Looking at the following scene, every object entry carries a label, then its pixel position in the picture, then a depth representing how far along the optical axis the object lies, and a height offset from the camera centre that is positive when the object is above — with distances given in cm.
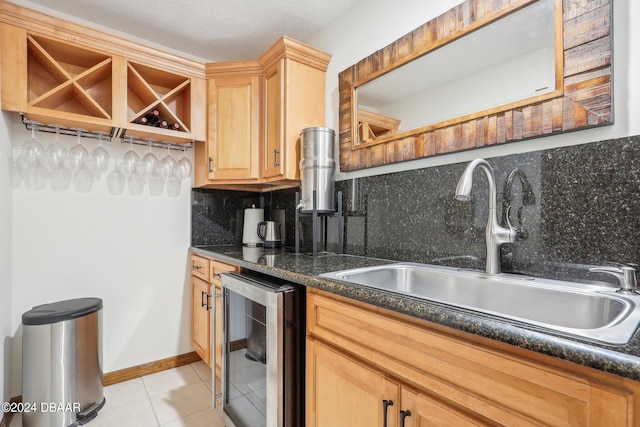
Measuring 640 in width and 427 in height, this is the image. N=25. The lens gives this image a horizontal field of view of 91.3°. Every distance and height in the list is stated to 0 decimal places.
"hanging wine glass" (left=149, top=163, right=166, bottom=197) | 234 +20
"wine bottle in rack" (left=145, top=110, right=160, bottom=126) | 219 +66
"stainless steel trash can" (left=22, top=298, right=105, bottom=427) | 167 -86
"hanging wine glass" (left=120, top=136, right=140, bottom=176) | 207 +33
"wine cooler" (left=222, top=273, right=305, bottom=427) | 120 -61
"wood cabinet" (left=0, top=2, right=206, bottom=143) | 168 +85
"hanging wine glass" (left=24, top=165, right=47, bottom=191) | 191 +20
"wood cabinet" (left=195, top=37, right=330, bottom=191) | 201 +66
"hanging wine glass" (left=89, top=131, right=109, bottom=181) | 195 +32
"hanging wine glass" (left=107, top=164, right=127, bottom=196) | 219 +21
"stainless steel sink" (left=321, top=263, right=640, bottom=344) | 67 -27
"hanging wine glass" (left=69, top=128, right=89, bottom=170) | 186 +32
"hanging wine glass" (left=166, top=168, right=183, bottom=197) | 242 +20
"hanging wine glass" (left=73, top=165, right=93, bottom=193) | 206 +21
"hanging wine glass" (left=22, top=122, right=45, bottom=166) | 173 +32
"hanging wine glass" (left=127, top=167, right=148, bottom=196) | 226 +21
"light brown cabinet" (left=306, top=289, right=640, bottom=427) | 54 -38
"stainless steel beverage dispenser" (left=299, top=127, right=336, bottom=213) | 186 +26
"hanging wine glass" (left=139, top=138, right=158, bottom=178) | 211 +32
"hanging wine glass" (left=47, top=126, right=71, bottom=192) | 179 +26
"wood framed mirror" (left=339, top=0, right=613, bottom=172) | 102 +54
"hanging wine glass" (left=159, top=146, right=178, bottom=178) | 216 +32
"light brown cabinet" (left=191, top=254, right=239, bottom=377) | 186 -64
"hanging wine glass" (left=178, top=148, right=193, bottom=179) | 222 +32
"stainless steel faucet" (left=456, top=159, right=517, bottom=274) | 114 -8
